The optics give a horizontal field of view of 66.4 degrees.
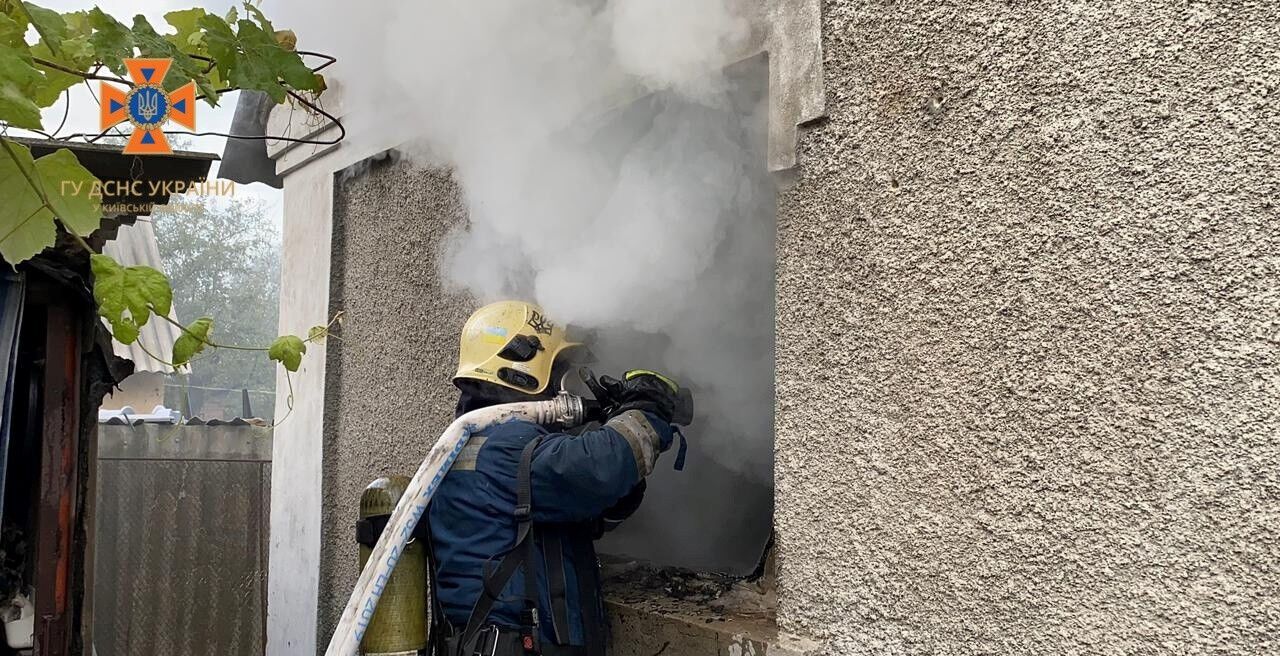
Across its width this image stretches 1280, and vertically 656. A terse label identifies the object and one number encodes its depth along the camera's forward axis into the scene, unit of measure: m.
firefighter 2.75
